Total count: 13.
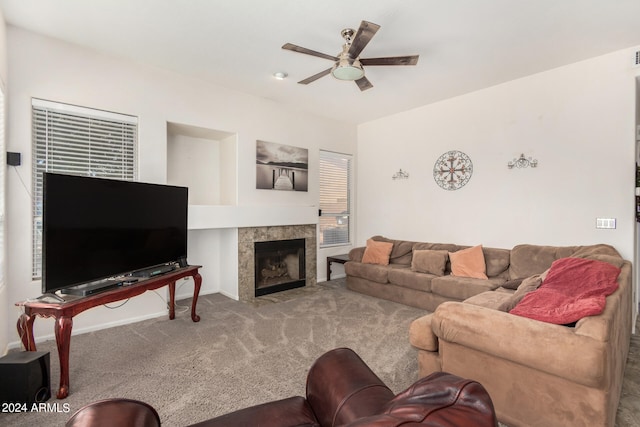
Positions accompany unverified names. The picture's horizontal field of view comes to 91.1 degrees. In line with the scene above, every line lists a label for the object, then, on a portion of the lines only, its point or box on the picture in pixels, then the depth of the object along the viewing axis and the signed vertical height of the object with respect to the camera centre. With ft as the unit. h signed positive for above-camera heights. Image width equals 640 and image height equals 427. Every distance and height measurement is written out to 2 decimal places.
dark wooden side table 17.66 -2.44
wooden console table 7.20 -2.33
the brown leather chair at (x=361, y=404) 2.11 -2.09
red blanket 5.78 -1.68
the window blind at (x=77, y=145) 10.05 +2.56
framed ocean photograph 15.66 +2.61
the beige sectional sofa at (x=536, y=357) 5.07 -2.62
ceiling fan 8.56 +4.58
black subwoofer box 6.48 -3.36
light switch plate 11.10 -0.31
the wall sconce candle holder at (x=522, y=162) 12.93 +2.21
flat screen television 7.45 -0.27
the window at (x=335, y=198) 18.65 +1.10
